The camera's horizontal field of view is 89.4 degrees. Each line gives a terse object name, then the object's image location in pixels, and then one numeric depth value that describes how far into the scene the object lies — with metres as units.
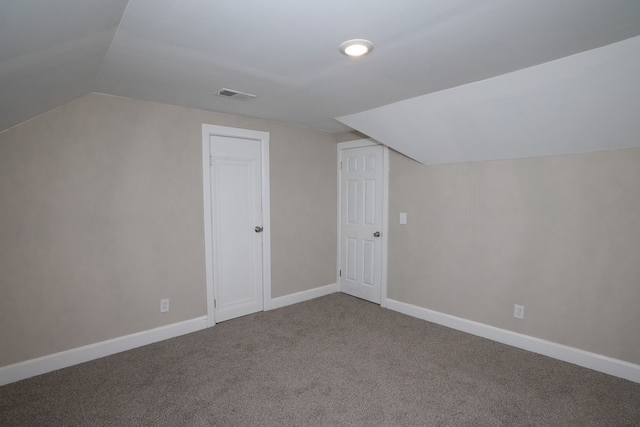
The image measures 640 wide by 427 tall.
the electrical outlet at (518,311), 2.98
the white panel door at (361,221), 4.14
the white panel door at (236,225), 3.54
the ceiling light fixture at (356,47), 1.79
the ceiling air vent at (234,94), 2.69
